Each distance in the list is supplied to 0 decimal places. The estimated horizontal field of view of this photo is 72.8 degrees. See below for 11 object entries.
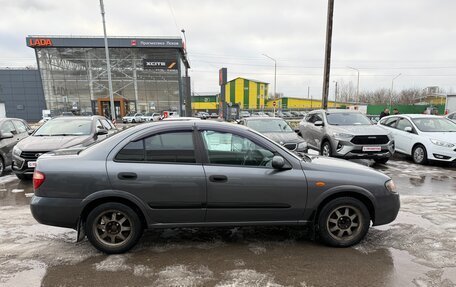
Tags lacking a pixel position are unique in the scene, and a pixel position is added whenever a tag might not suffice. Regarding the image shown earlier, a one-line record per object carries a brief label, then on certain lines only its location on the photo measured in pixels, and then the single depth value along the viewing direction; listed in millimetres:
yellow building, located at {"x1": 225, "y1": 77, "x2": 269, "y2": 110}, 70875
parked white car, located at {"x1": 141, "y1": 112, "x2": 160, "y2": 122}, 41312
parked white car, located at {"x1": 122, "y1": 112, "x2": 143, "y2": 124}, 39662
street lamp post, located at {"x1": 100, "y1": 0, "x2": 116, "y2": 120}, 17581
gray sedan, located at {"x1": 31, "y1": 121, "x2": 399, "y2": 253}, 3551
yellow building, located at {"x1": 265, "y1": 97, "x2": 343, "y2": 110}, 76788
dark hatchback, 8344
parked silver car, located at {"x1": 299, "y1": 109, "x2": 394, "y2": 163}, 9117
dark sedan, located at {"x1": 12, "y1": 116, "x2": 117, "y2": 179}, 7094
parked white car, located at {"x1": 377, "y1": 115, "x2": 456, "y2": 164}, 9273
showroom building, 41688
